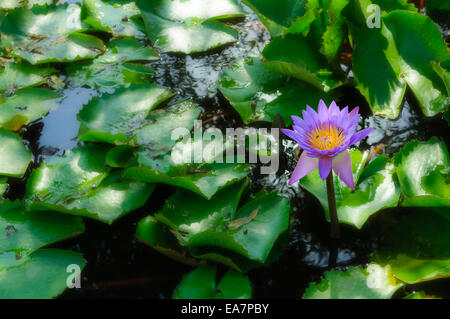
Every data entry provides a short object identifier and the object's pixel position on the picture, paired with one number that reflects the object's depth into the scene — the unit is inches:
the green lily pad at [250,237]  64.1
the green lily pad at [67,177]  68.8
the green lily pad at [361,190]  66.1
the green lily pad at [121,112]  72.0
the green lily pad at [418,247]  63.8
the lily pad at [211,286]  63.7
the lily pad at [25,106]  75.0
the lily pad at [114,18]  82.3
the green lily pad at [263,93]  73.8
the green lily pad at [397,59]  72.9
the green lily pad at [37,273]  64.9
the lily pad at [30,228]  66.8
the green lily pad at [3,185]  70.1
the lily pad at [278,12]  76.9
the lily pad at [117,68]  78.5
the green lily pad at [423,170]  66.4
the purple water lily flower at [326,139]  62.5
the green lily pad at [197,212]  66.0
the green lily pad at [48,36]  79.9
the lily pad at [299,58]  74.6
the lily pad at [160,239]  65.5
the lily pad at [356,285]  63.1
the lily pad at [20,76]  77.9
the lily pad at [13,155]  71.1
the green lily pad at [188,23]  80.4
